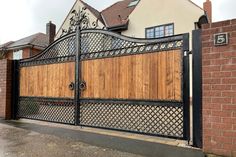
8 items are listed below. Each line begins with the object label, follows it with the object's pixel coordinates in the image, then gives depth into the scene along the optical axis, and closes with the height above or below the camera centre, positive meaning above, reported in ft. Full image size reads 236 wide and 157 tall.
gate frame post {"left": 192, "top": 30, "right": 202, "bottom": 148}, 12.75 -0.67
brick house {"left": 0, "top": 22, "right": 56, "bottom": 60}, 65.16 +11.14
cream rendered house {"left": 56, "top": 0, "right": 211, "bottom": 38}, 44.41 +13.77
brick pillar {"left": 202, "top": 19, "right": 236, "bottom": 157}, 11.30 -0.60
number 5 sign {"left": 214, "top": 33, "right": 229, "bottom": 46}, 11.64 +2.24
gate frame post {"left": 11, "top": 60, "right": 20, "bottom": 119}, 23.61 -1.15
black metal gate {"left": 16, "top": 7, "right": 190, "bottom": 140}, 13.98 -1.43
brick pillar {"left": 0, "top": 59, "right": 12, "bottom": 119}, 23.38 -0.72
